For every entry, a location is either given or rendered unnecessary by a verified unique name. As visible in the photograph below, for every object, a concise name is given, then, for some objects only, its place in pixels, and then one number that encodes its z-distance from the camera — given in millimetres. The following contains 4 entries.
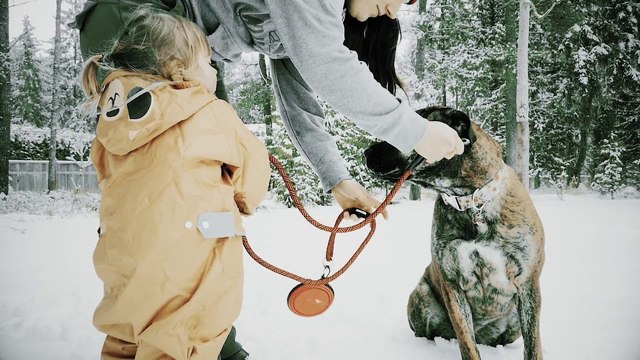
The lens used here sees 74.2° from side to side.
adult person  678
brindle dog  1001
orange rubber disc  852
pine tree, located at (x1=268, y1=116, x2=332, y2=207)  4594
